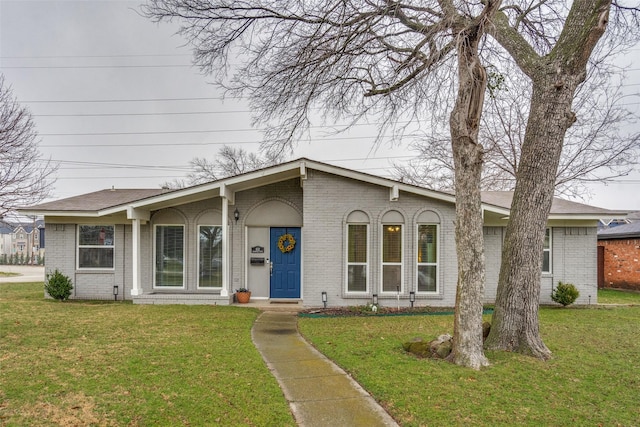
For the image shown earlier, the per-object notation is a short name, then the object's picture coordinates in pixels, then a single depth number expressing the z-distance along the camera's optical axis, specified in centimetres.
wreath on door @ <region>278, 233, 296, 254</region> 1109
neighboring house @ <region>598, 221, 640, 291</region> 1513
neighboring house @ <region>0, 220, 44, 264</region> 4856
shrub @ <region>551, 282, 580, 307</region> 1041
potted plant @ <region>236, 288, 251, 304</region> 1047
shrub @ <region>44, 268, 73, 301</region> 1041
